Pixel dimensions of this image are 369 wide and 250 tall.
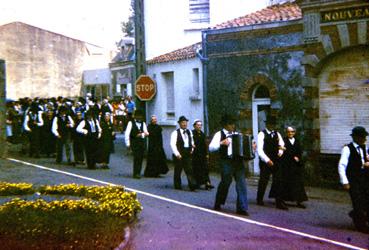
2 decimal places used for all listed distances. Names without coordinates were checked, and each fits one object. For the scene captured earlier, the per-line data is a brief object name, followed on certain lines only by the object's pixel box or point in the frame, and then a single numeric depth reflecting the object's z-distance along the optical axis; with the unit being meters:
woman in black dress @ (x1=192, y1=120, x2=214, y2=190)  16.69
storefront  17.22
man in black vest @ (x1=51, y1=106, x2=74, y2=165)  21.34
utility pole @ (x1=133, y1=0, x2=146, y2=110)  26.28
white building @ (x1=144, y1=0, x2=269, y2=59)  26.44
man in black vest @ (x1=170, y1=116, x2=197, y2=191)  16.33
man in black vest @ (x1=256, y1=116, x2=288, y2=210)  13.67
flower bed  8.80
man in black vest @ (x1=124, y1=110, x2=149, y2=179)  18.55
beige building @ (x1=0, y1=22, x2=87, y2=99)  45.34
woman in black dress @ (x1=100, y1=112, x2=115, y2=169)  20.57
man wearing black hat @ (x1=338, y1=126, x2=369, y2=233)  10.91
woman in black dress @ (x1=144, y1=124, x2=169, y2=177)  18.78
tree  62.01
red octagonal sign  24.73
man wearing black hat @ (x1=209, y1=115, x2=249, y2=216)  12.42
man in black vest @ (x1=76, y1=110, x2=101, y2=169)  20.38
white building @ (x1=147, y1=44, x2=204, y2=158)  22.98
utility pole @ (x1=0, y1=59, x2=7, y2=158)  22.77
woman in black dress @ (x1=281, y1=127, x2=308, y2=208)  13.88
